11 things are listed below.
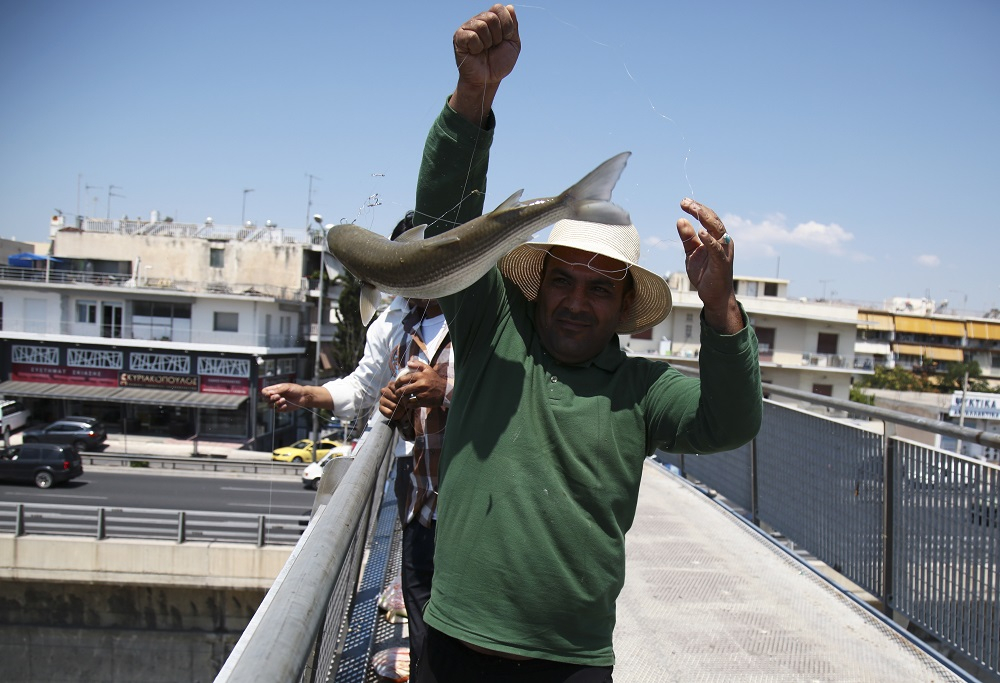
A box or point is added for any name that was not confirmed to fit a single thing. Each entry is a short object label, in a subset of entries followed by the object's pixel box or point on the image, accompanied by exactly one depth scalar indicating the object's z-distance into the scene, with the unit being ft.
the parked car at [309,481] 62.47
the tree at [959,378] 185.77
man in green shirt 6.08
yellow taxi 94.79
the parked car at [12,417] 103.48
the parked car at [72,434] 102.25
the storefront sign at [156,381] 118.83
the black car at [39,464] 76.79
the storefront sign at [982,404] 99.55
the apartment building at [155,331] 119.44
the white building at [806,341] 126.82
